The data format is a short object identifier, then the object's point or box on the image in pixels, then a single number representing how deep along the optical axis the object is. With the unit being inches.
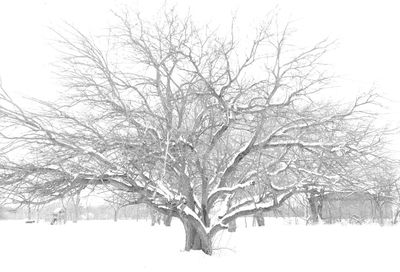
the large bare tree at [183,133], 381.7
